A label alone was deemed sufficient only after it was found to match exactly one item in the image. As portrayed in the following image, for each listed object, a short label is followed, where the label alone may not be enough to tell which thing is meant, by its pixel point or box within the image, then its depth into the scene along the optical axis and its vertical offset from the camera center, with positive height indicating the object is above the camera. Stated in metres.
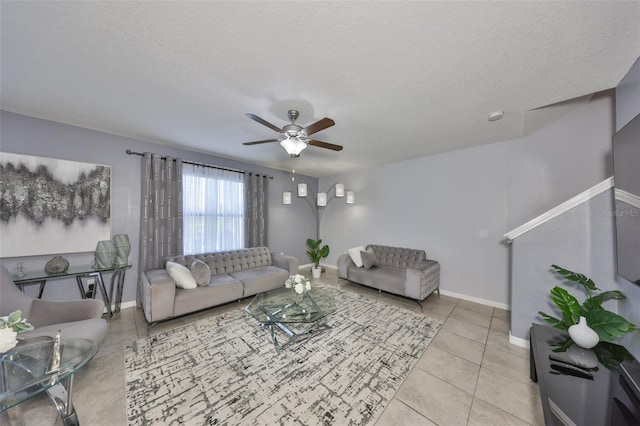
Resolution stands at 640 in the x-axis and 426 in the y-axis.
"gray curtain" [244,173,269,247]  4.47 +0.10
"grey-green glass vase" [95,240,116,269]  2.74 -0.54
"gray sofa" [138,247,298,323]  2.60 -1.05
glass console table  2.31 -0.84
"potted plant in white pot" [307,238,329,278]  4.93 -1.00
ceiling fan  1.99 +0.82
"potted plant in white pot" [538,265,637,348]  1.50 -0.79
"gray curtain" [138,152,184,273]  3.27 +0.06
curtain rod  3.17 +0.92
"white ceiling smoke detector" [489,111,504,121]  2.37 +1.14
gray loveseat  3.27 -1.06
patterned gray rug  1.49 -1.44
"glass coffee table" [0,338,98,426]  1.18 -1.00
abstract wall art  2.41 +0.12
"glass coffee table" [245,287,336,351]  2.30 -1.18
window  3.75 +0.10
